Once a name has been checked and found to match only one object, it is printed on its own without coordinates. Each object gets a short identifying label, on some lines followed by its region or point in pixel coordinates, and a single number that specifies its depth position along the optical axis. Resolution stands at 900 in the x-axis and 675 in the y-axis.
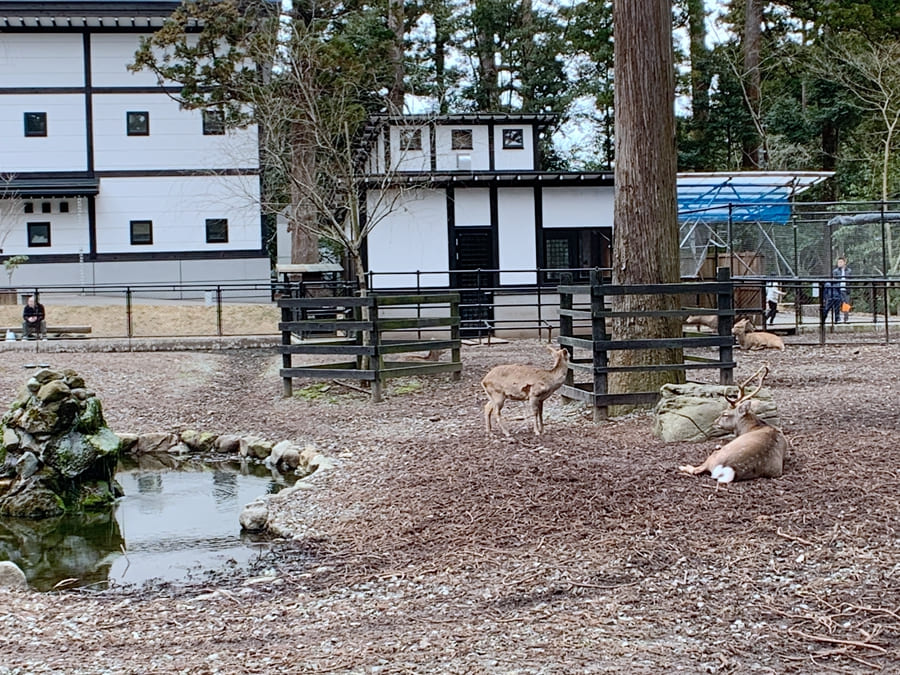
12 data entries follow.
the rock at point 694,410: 9.07
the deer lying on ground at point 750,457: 7.52
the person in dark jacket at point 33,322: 23.06
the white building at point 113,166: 36.75
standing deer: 9.82
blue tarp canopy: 25.11
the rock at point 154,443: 12.89
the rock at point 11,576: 7.00
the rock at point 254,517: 8.52
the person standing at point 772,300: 21.70
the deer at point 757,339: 18.42
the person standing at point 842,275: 21.36
